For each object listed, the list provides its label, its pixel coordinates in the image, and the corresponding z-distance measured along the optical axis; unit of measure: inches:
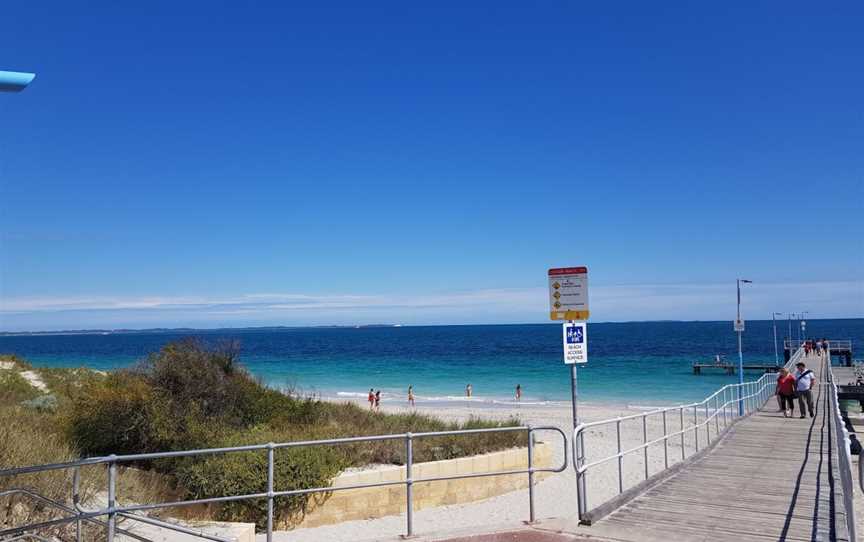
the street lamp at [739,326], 1168.9
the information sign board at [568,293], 299.0
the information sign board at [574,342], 301.4
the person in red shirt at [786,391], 770.8
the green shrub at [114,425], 469.1
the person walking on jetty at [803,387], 760.8
